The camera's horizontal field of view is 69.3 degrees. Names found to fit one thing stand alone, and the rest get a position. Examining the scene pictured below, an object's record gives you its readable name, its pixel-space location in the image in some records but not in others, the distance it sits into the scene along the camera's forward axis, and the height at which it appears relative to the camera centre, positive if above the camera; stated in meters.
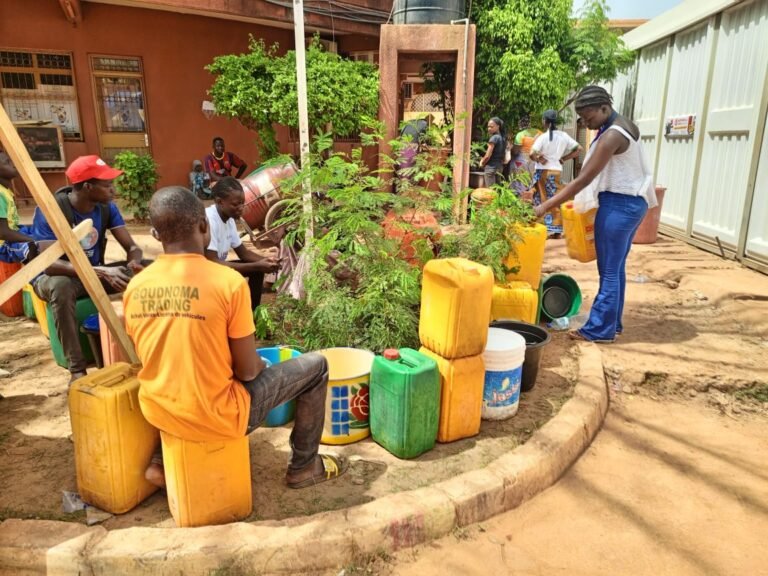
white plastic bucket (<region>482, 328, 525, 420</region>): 2.99 -1.19
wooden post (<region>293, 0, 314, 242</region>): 3.76 +0.47
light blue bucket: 3.04 -1.37
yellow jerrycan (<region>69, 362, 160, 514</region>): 2.18 -1.14
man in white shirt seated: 3.80 -0.59
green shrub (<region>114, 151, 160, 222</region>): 8.67 -0.49
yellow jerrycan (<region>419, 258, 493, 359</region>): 2.66 -0.74
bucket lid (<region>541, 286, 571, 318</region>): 4.71 -1.23
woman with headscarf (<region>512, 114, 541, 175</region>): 9.70 +0.13
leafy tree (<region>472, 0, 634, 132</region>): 10.07 +1.79
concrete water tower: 7.29 +1.33
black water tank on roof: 7.42 +1.83
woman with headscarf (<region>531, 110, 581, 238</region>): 8.19 -0.06
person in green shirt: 3.23 -0.50
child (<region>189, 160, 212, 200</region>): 9.33 -0.55
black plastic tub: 3.36 -1.17
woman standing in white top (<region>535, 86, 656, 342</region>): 4.02 -0.29
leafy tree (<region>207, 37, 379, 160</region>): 8.02 +0.85
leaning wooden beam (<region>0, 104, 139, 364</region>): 2.21 -0.34
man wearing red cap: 3.26 -0.66
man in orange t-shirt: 1.96 -0.64
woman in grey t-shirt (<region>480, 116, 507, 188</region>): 9.31 -0.02
